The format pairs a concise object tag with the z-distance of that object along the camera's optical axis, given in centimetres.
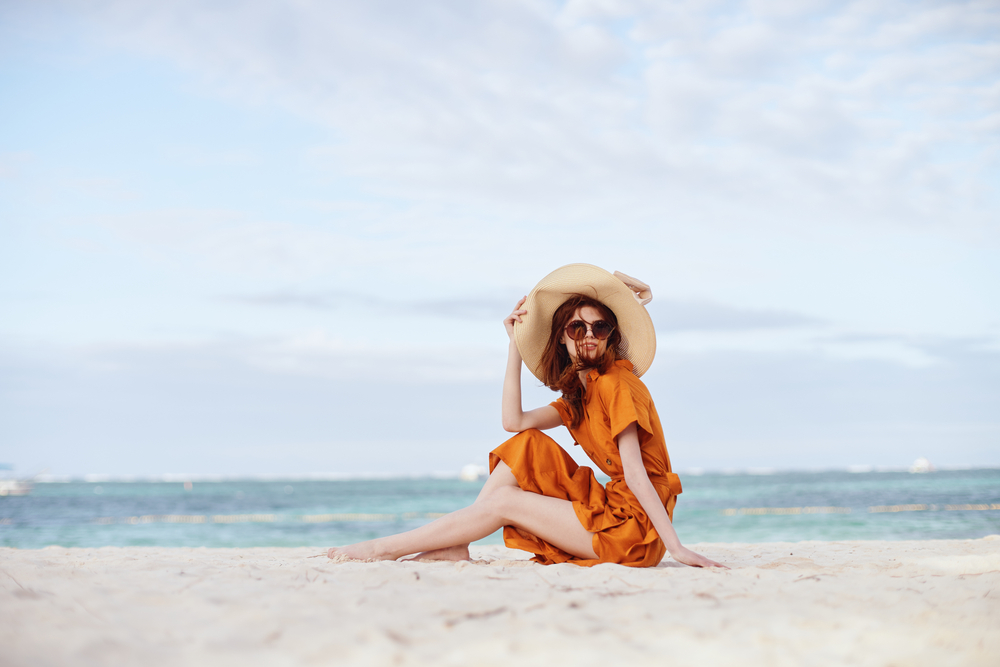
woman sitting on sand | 340
